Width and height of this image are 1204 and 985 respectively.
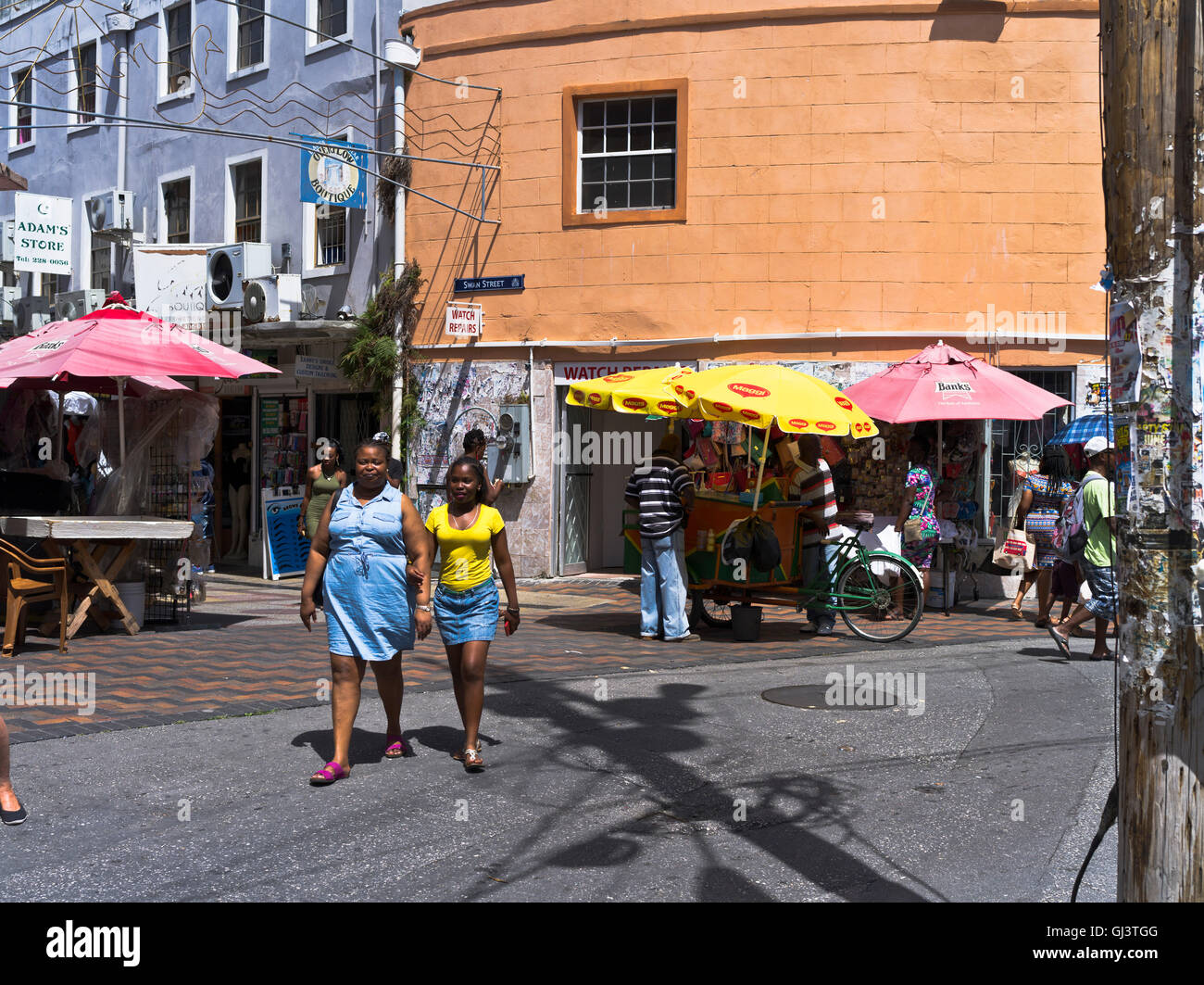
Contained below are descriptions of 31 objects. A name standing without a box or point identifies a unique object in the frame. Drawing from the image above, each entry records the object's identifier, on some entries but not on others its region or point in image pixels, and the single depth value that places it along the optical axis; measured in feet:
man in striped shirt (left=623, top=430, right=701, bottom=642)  37.09
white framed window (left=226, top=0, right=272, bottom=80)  63.57
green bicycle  36.88
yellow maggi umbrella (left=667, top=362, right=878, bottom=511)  34.32
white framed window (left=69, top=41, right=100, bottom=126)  74.13
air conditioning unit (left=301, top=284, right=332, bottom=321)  60.70
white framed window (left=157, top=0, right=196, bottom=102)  67.82
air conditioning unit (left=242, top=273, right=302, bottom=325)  59.88
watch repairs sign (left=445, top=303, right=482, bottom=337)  54.24
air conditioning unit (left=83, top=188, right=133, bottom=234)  69.62
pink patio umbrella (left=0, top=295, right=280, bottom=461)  34.99
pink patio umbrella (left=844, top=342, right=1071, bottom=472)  41.29
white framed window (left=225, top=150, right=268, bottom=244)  64.69
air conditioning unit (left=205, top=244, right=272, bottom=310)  60.75
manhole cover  27.02
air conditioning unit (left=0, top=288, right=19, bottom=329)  79.20
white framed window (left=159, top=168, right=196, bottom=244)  68.44
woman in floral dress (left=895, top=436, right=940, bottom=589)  42.45
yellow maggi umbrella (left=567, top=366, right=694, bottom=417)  36.88
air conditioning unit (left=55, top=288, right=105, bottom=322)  70.85
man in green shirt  32.12
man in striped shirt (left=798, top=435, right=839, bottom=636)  37.63
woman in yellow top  21.90
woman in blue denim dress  21.13
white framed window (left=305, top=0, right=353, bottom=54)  60.18
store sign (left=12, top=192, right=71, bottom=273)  69.77
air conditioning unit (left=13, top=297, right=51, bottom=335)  75.56
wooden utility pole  11.65
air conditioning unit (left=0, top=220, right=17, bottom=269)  71.25
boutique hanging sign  55.16
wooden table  34.24
